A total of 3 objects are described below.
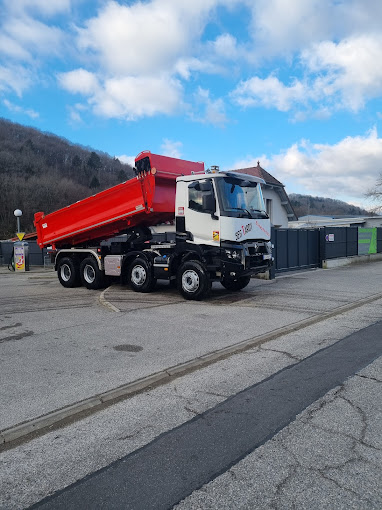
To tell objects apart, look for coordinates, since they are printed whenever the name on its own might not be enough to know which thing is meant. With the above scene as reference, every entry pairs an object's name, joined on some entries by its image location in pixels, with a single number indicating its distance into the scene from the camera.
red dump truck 10.12
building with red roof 33.09
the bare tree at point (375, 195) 46.17
